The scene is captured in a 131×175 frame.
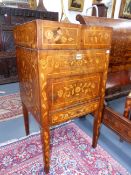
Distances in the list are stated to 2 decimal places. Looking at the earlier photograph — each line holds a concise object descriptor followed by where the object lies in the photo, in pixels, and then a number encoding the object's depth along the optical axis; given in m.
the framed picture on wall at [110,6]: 3.79
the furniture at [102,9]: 3.07
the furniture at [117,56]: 1.66
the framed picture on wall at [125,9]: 3.67
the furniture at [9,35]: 2.97
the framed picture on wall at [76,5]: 3.72
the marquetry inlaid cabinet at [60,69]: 0.92
